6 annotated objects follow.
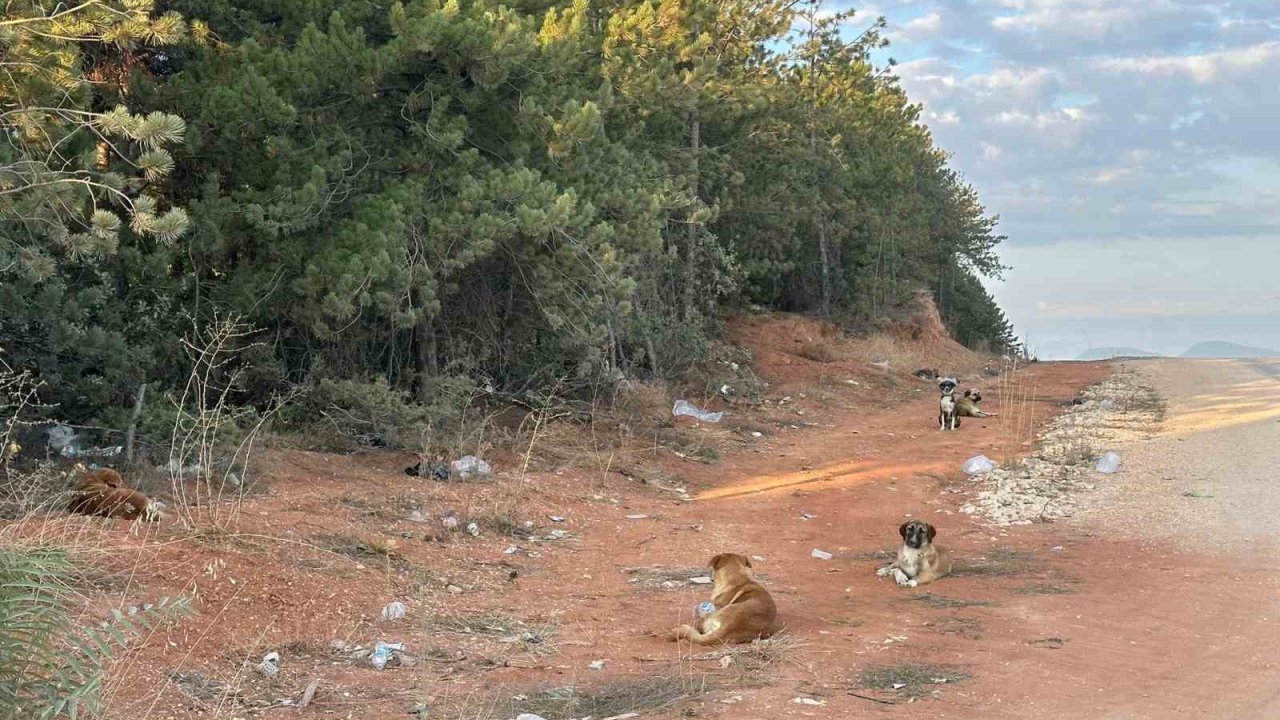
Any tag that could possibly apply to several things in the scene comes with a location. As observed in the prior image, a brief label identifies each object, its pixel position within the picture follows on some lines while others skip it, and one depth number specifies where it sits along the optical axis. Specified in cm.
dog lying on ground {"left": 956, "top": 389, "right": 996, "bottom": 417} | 1944
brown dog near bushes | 811
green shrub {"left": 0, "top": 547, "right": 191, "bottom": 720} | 388
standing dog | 1838
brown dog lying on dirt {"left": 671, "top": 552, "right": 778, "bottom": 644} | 719
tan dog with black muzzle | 913
